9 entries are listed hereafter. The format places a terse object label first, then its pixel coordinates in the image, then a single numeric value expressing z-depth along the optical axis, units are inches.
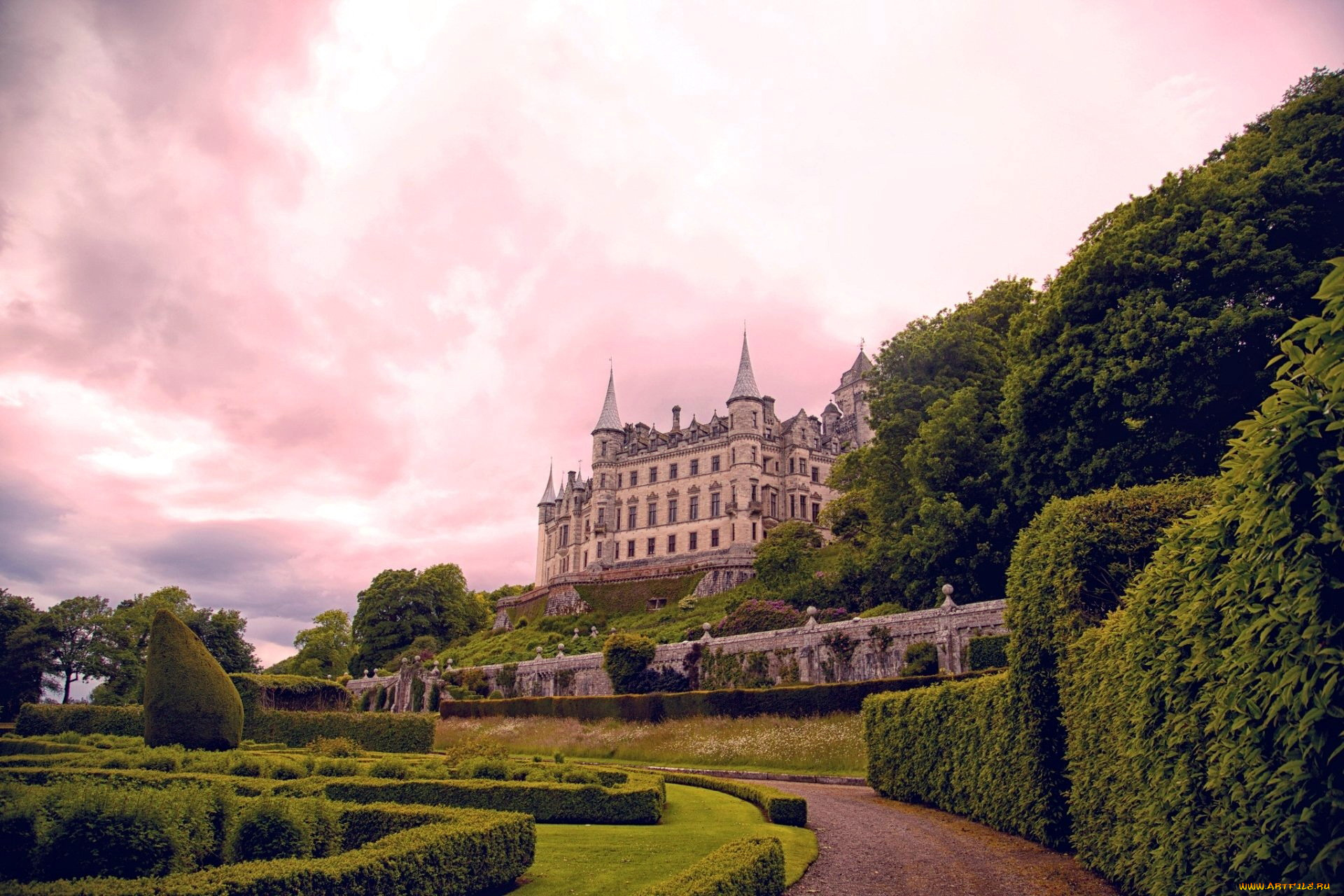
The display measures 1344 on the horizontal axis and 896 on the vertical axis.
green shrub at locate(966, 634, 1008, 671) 984.3
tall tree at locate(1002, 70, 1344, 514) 808.3
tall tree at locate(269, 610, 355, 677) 3277.6
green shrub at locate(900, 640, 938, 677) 1080.8
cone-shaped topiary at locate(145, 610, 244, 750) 781.9
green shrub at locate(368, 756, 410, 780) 606.5
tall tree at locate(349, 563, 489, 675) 2938.0
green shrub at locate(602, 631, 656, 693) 1524.4
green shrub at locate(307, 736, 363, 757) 828.6
